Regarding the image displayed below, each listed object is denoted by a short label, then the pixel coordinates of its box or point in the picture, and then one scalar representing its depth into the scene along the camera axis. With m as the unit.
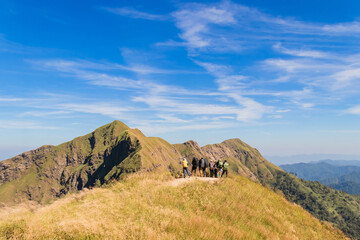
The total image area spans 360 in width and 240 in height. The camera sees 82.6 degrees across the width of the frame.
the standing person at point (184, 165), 17.86
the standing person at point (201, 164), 20.17
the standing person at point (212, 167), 21.46
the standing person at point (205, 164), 20.66
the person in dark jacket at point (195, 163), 20.39
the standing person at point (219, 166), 20.80
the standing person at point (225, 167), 20.57
